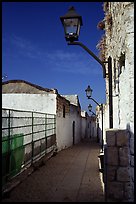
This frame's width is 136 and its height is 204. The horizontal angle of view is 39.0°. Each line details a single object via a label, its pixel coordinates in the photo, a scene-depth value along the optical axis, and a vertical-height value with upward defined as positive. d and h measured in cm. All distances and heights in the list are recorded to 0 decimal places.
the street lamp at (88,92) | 915 +84
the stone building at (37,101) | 1071 +52
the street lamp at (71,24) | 341 +155
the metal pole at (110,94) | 388 +32
